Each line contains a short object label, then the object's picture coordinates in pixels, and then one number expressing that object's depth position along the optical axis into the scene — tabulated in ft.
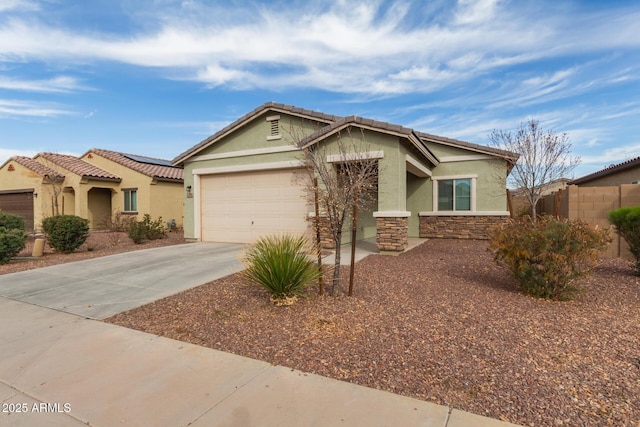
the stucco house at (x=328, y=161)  31.71
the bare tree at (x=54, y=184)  59.98
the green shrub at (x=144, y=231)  43.73
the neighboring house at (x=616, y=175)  47.21
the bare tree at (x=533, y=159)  34.04
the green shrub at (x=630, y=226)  21.94
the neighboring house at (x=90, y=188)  61.52
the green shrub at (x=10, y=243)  30.50
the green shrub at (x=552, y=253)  16.80
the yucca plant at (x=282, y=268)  16.65
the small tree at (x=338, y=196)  17.89
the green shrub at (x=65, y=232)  35.58
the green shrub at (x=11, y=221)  41.42
